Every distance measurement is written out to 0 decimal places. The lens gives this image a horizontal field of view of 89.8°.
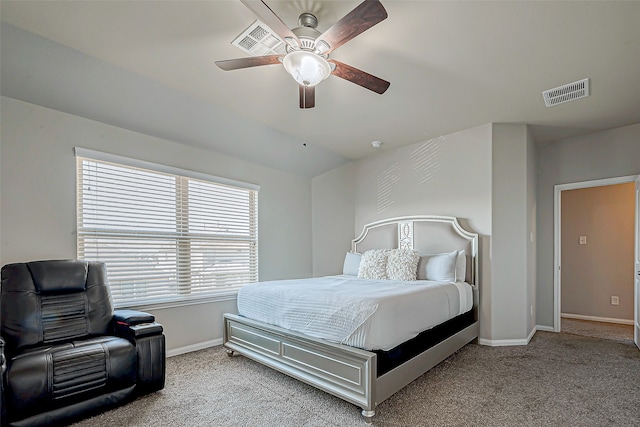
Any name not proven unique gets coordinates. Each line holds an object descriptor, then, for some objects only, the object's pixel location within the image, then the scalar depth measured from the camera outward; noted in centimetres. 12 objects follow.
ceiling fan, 167
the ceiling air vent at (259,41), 217
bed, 225
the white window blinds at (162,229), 311
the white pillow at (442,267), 368
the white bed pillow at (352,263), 455
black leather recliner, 200
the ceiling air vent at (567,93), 292
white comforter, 227
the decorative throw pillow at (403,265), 380
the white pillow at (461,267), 375
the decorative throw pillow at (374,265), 402
